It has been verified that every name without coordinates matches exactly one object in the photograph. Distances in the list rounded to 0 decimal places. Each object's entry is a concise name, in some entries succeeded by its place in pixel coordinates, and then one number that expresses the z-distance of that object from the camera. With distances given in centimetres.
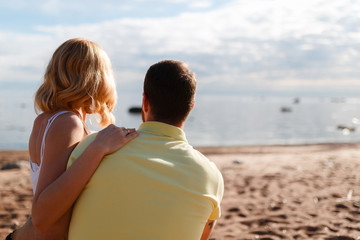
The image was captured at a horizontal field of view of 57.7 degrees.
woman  194
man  185
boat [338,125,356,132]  3722
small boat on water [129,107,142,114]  6028
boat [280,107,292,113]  7950
